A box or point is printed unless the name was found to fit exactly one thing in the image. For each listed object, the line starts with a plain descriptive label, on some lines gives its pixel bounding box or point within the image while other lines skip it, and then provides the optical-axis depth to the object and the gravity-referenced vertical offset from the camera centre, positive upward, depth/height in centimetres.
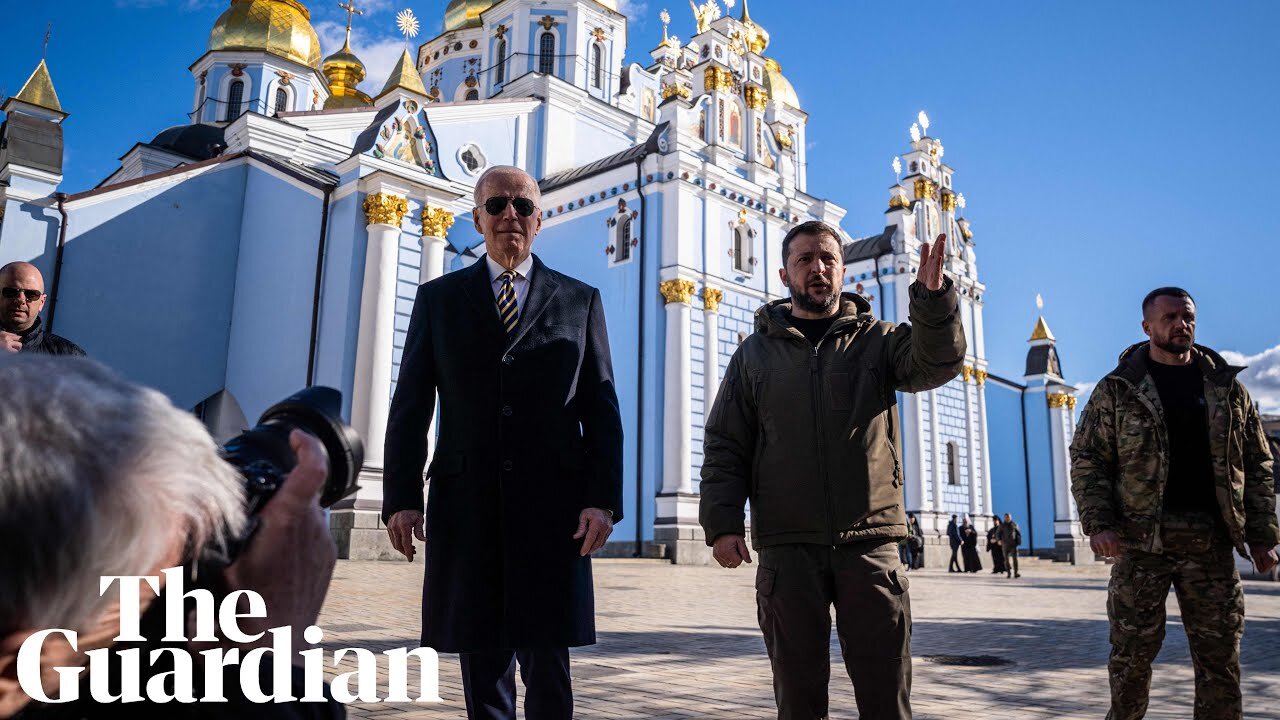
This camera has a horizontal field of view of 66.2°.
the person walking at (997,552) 2313 +0
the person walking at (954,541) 2428 +25
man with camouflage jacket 386 +23
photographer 80 +2
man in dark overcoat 303 +26
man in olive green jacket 312 +28
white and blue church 1513 +572
